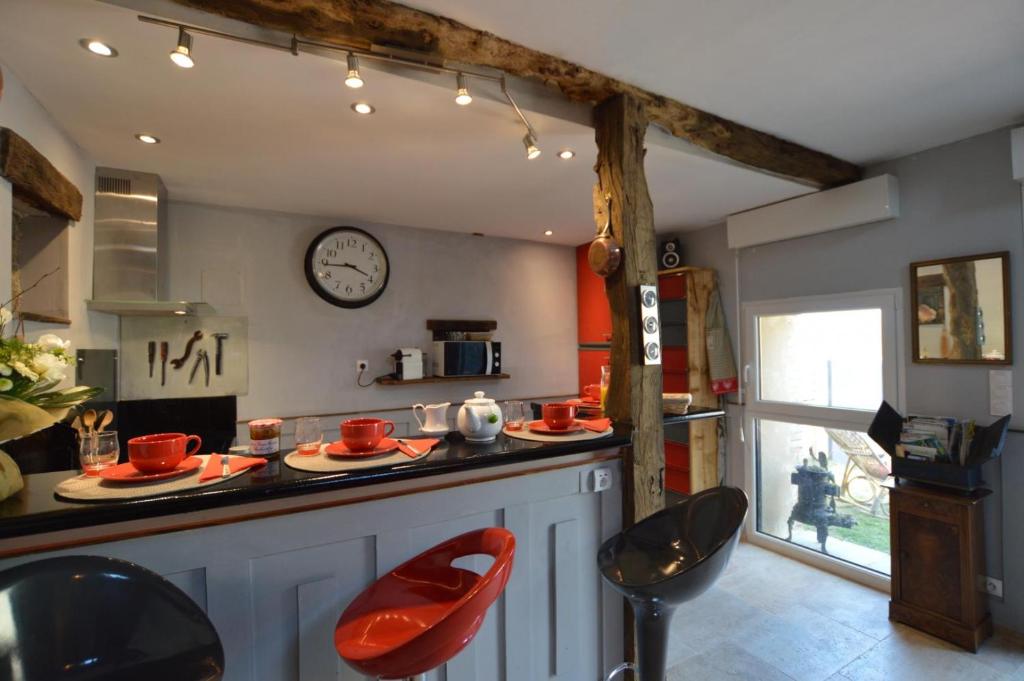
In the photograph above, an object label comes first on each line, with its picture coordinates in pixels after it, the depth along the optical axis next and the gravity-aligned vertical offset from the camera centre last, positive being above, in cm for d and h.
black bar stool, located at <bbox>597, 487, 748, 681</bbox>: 122 -59
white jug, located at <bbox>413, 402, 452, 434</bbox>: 187 -26
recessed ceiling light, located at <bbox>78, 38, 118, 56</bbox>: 152 +99
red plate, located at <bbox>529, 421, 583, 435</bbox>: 185 -30
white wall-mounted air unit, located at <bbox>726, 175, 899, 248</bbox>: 281 +87
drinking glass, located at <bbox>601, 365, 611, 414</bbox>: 212 -13
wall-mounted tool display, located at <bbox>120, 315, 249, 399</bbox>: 305 +0
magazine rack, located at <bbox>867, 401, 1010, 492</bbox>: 232 -60
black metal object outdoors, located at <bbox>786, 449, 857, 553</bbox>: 328 -105
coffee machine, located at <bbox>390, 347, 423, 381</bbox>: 371 -8
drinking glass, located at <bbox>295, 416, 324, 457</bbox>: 155 -26
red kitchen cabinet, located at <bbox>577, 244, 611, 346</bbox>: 436 +40
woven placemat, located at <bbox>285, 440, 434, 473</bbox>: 137 -32
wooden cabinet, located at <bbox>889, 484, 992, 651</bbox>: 234 -110
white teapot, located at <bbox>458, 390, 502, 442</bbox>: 174 -25
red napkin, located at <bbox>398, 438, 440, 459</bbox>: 155 -31
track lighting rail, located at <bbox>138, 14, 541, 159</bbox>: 141 +98
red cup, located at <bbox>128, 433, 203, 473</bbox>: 127 -25
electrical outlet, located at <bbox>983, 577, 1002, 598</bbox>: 244 -122
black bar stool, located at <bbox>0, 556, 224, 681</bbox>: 86 -51
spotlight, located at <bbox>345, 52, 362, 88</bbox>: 149 +86
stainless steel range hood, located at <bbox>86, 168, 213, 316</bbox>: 257 +60
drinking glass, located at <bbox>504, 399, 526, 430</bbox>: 200 -26
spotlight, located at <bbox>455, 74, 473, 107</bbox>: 166 +89
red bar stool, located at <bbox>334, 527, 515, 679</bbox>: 102 -62
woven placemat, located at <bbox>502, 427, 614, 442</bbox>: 175 -32
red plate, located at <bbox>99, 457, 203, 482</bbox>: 124 -31
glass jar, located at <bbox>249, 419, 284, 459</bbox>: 151 -26
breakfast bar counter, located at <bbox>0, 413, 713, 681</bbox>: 118 -54
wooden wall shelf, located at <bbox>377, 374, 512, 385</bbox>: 372 -21
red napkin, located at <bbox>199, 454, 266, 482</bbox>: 129 -31
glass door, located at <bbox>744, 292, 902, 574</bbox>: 301 -49
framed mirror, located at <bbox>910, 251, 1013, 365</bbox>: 243 +19
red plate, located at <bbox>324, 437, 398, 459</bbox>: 150 -31
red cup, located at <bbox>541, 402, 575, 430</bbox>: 188 -25
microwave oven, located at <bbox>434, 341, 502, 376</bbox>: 388 -5
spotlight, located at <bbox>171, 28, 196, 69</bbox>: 132 +83
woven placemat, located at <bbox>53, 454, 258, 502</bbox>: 114 -32
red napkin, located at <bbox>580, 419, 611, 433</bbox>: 187 -29
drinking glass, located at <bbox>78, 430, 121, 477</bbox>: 132 -26
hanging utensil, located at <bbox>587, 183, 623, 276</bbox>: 194 +42
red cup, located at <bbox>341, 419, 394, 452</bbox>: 152 -25
